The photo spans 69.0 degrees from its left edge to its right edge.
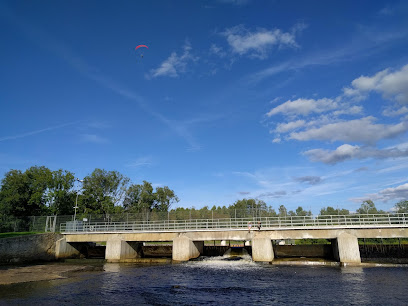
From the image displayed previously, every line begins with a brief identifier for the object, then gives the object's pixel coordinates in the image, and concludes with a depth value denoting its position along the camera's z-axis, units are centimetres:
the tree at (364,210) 4947
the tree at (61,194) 7100
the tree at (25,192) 6672
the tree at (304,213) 4272
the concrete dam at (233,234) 3725
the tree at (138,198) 9556
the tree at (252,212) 4688
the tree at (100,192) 7969
